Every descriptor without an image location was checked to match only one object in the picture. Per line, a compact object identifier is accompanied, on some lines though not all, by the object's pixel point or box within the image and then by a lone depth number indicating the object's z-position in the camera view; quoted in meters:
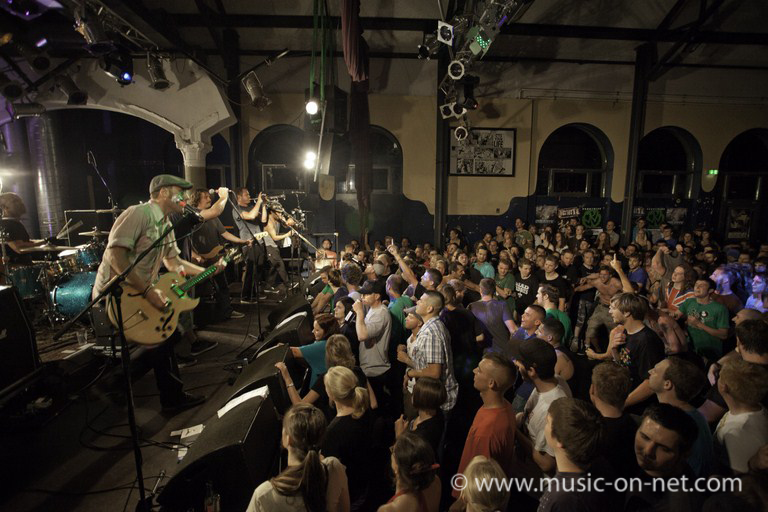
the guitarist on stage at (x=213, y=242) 4.77
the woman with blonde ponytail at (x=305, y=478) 1.60
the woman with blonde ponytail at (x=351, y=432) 2.21
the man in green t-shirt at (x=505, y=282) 5.01
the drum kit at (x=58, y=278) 5.38
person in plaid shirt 2.83
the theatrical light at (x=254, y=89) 8.20
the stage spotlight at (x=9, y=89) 6.48
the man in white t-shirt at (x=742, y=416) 1.90
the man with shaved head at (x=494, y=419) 2.03
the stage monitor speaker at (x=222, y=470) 2.02
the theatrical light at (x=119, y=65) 6.00
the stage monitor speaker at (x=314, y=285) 6.21
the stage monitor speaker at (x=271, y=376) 2.92
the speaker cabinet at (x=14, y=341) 3.34
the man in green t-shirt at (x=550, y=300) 3.57
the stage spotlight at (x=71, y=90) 6.97
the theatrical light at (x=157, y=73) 7.06
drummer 5.64
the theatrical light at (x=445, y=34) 6.18
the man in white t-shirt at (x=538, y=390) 2.24
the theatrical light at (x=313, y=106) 6.71
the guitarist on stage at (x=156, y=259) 3.21
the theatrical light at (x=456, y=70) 6.70
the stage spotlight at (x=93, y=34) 5.36
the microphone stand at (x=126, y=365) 2.20
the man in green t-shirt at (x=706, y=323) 3.54
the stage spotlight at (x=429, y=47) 7.63
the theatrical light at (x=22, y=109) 6.72
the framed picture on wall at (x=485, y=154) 10.34
